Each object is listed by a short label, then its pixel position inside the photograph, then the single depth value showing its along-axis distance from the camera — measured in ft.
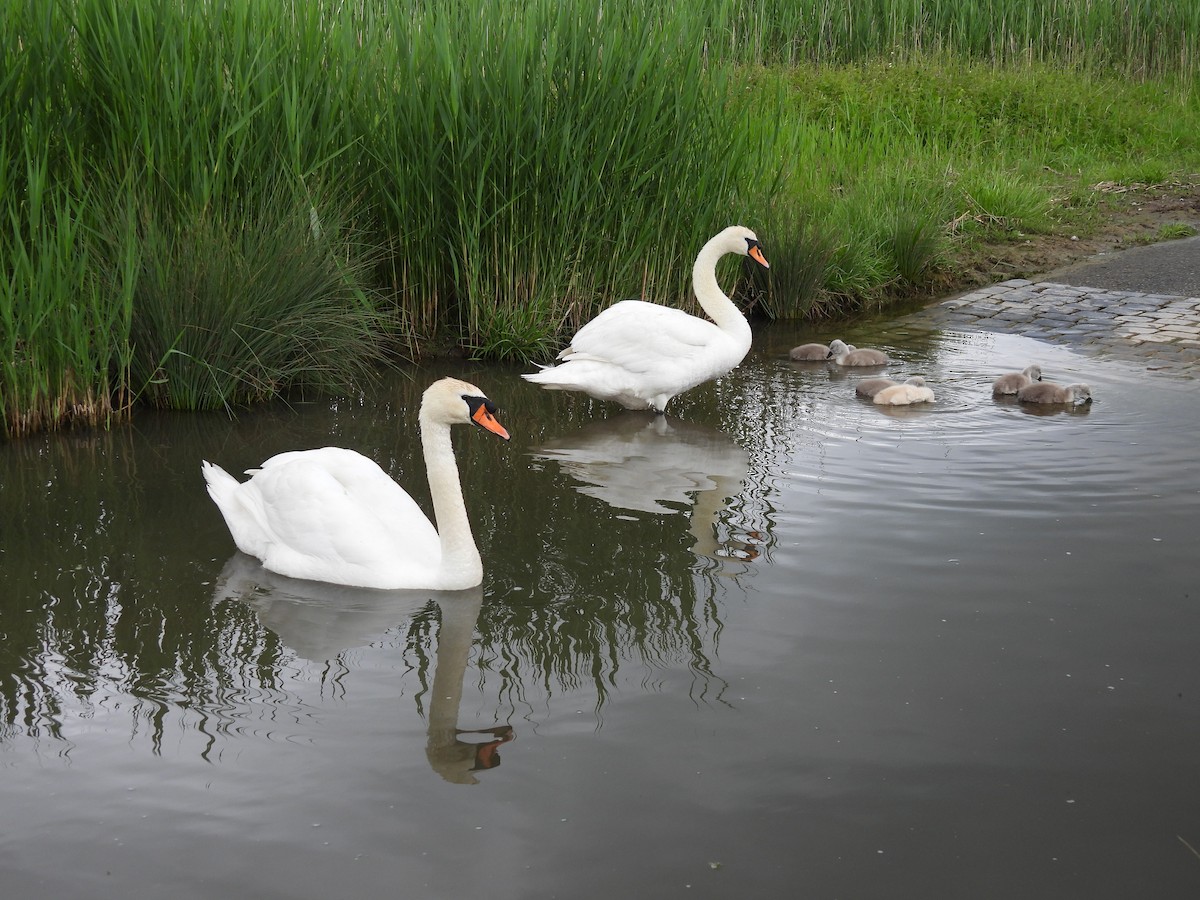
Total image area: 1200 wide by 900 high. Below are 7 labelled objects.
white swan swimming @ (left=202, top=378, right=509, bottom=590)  17.30
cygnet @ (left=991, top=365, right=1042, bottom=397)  26.94
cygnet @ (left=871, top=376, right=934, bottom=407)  26.63
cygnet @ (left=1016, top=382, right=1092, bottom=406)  25.79
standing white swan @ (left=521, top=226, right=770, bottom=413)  26.96
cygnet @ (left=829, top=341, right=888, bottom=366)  30.89
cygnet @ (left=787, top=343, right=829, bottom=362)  31.40
